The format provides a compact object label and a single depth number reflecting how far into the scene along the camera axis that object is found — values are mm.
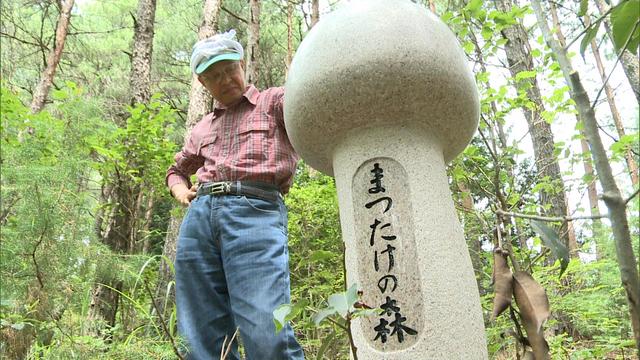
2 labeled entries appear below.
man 1909
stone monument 1612
